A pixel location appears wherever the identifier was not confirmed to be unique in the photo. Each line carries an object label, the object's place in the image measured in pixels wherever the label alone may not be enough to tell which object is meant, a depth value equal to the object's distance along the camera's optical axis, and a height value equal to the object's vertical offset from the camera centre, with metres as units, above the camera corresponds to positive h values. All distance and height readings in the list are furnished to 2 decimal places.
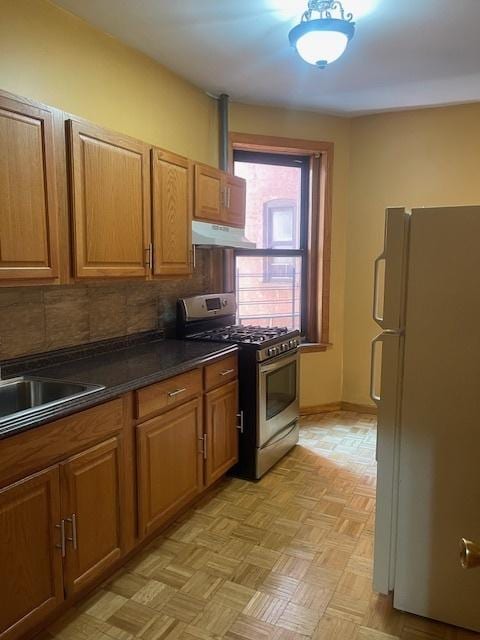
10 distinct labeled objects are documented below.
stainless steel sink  2.01 -0.53
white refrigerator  1.69 -0.54
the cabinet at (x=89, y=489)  1.56 -0.90
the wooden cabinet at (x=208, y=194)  2.96 +0.50
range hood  2.93 +0.23
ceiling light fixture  2.21 +1.15
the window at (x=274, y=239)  4.01 +0.28
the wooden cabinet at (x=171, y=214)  2.59 +0.33
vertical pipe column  3.57 +1.09
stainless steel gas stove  2.97 -0.69
